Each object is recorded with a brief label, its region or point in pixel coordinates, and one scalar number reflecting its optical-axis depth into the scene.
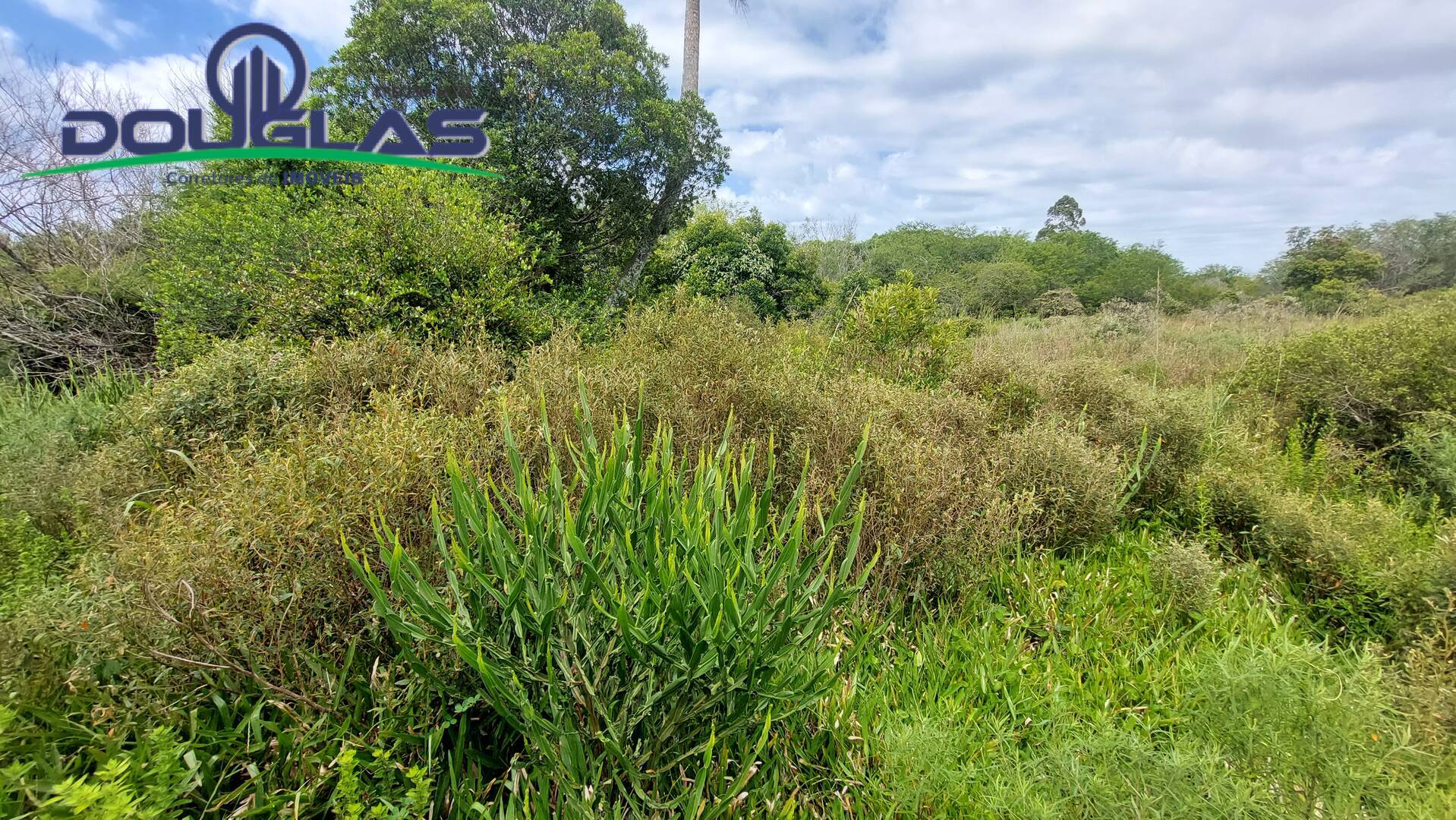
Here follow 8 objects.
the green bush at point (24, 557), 1.76
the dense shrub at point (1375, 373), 3.65
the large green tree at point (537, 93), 6.68
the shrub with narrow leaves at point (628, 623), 1.18
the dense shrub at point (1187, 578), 2.25
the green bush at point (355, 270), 4.07
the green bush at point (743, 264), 10.49
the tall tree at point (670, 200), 8.11
